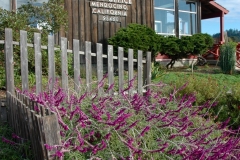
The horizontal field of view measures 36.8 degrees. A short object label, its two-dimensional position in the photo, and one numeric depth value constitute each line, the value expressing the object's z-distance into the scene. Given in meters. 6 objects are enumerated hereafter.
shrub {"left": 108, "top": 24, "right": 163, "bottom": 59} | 11.07
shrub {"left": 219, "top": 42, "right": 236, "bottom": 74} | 13.12
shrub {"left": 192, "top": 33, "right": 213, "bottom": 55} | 14.38
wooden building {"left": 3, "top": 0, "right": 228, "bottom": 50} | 11.64
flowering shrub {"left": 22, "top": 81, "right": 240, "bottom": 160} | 2.22
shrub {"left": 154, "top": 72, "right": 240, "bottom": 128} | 5.56
